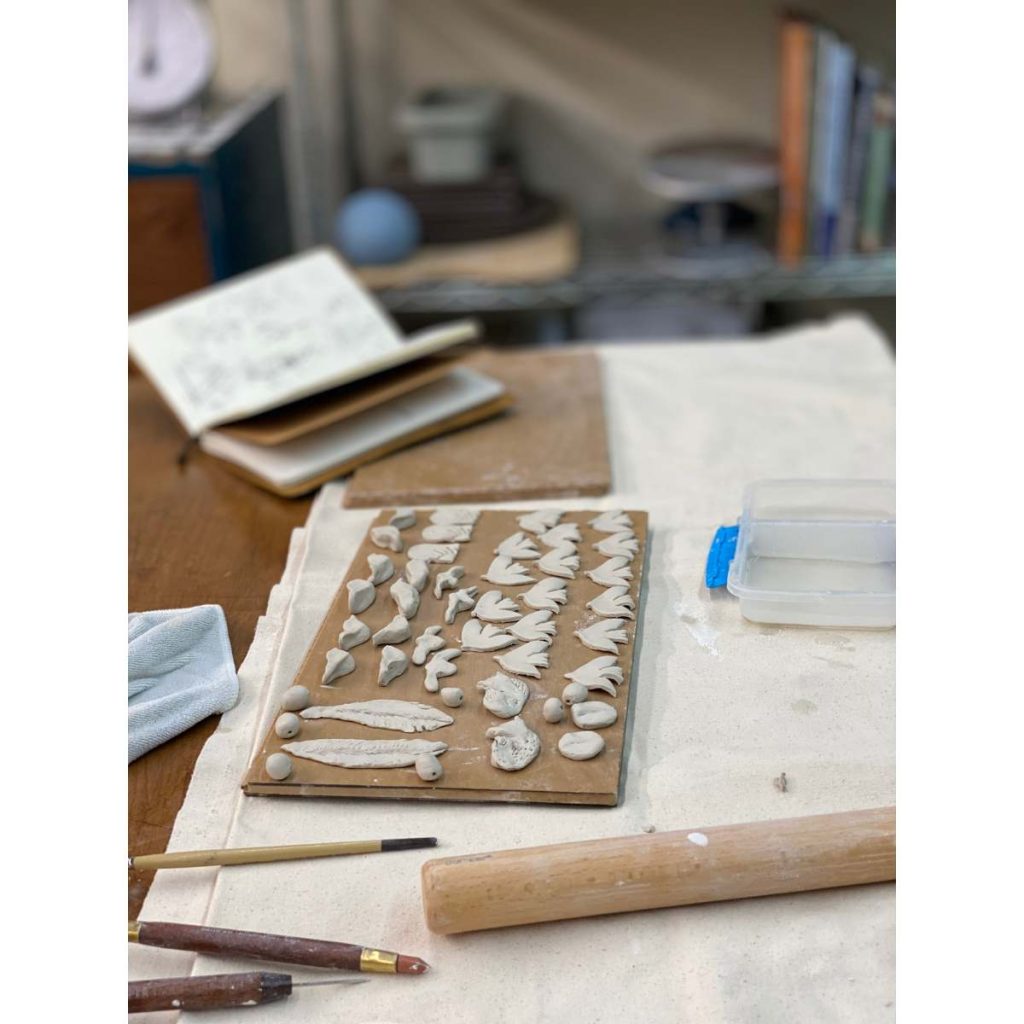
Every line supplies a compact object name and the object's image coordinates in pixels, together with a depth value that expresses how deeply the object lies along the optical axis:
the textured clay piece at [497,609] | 0.84
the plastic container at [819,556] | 0.84
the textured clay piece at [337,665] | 0.78
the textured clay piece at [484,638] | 0.81
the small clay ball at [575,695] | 0.74
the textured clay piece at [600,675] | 0.76
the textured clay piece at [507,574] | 0.89
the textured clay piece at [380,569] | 0.90
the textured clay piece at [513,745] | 0.69
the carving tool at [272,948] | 0.58
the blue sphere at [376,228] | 2.14
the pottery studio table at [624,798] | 0.58
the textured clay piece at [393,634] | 0.82
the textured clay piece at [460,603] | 0.85
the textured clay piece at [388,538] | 0.96
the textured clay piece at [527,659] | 0.78
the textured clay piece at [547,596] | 0.85
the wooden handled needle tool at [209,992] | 0.56
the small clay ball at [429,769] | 0.68
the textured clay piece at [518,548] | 0.93
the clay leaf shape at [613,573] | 0.89
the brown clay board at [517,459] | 1.07
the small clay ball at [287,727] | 0.72
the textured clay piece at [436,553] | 0.93
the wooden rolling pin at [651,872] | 0.60
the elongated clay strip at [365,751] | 0.70
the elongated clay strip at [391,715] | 0.73
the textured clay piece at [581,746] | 0.70
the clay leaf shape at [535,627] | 0.82
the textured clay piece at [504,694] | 0.74
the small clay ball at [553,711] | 0.73
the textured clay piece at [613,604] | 0.84
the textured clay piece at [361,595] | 0.86
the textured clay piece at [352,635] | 0.81
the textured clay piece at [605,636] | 0.80
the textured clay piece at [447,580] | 0.88
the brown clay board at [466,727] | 0.68
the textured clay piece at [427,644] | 0.80
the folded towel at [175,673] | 0.76
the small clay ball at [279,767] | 0.69
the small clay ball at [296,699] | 0.75
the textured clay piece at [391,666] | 0.77
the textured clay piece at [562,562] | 0.90
